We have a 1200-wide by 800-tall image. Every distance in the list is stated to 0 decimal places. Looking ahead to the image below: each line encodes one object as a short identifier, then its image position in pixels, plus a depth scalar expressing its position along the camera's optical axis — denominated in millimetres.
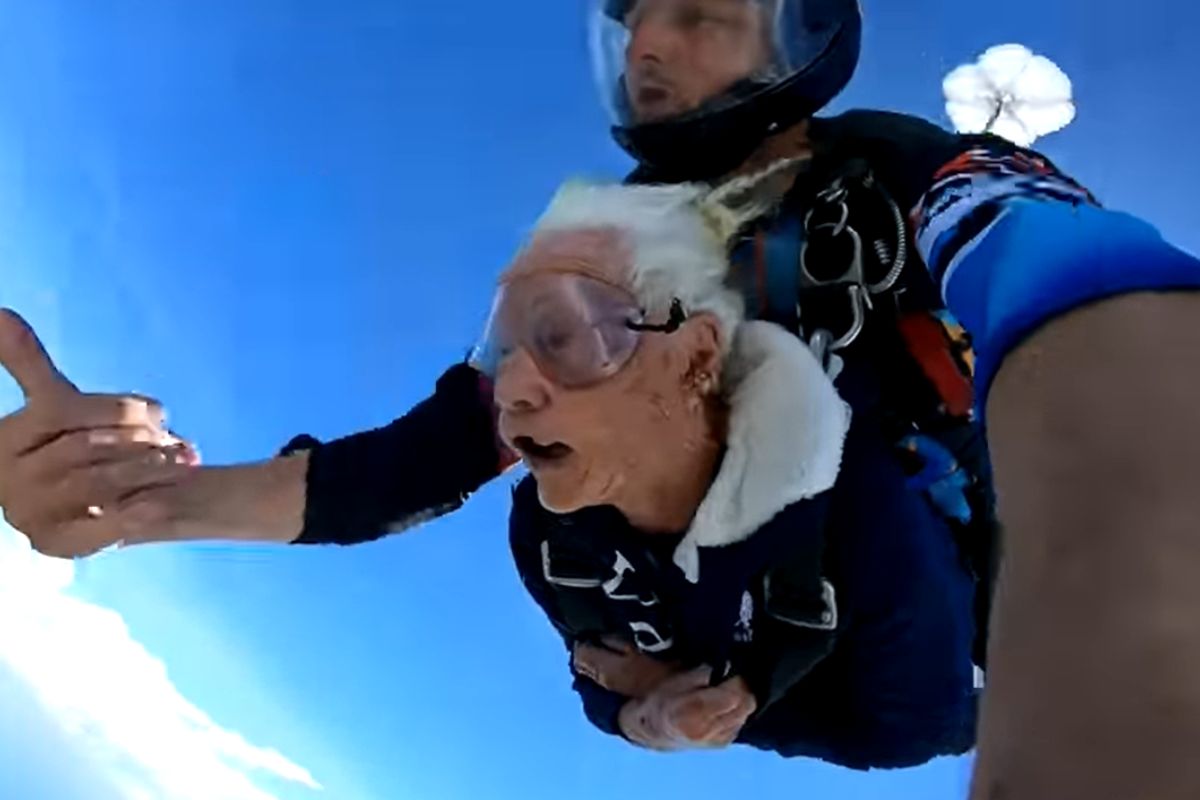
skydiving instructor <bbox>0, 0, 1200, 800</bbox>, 324
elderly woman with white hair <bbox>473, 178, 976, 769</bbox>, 916
